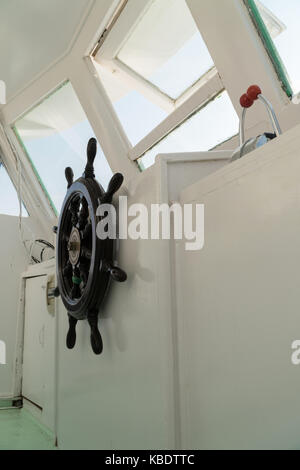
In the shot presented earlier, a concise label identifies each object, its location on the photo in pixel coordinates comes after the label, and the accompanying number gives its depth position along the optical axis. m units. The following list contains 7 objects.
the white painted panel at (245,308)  0.67
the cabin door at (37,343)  2.22
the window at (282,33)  1.37
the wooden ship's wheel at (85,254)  1.21
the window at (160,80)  1.76
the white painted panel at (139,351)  0.97
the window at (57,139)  2.66
